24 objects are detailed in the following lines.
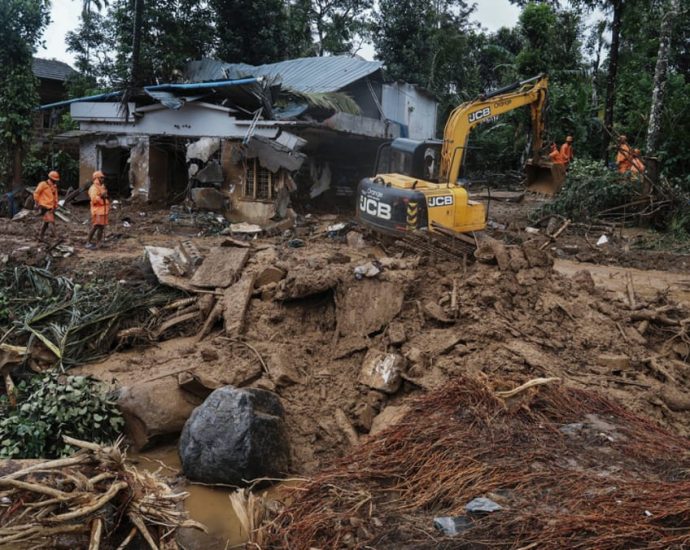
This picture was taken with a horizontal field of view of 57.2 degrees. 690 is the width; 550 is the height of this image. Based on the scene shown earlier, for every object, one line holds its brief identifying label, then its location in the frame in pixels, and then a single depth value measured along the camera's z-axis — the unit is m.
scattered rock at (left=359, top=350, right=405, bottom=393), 6.49
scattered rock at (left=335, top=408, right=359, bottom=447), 6.06
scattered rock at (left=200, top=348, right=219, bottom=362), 6.95
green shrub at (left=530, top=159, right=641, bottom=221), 14.51
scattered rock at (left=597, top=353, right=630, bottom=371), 6.70
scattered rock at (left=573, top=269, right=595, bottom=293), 7.97
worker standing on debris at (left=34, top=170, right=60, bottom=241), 12.27
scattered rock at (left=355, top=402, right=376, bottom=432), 6.27
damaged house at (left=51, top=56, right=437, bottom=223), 15.38
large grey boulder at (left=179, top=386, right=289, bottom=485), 5.45
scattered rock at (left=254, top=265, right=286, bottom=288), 8.10
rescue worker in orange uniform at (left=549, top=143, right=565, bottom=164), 15.63
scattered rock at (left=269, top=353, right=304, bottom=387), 6.73
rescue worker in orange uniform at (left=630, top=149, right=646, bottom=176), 13.88
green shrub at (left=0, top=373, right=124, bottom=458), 5.81
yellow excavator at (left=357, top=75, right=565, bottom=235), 9.41
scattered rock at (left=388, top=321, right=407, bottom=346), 6.95
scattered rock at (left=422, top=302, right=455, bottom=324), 7.21
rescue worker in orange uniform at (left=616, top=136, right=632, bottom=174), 13.86
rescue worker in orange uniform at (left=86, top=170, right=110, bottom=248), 11.72
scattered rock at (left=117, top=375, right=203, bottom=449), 6.16
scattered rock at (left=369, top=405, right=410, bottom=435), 5.88
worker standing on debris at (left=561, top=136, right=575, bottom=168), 16.56
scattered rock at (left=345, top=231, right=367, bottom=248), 11.37
